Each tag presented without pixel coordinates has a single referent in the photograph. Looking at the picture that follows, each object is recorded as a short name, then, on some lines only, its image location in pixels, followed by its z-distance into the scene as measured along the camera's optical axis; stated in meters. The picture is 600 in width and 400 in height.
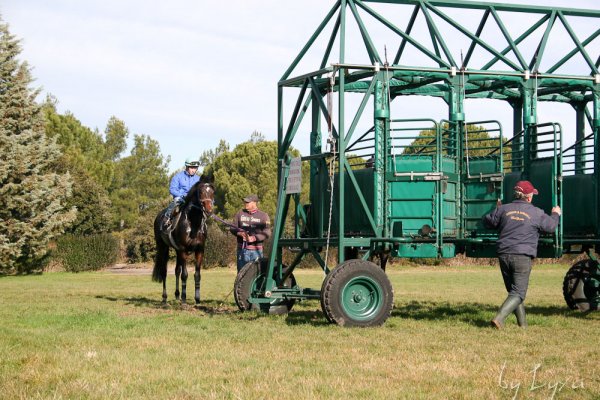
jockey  17.62
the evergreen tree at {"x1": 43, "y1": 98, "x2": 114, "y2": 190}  58.02
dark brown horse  16.70
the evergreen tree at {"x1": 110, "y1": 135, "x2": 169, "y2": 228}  68.75
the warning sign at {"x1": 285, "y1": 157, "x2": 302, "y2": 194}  13.56
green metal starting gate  13.17
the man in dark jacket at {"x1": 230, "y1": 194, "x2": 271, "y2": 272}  17.20
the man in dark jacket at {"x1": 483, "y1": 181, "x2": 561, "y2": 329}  12.39
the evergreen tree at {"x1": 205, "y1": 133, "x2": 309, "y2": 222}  64.12
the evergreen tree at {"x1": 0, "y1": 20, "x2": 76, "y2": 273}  40.44
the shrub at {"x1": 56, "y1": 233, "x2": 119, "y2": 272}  42.12
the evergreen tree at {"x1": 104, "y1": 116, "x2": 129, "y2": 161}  77.88
